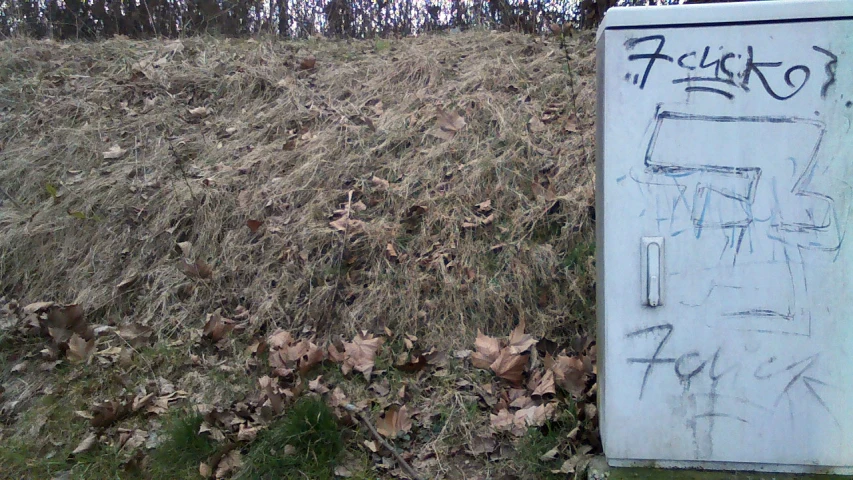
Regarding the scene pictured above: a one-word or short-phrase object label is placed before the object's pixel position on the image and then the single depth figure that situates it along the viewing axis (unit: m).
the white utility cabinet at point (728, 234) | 2.32
